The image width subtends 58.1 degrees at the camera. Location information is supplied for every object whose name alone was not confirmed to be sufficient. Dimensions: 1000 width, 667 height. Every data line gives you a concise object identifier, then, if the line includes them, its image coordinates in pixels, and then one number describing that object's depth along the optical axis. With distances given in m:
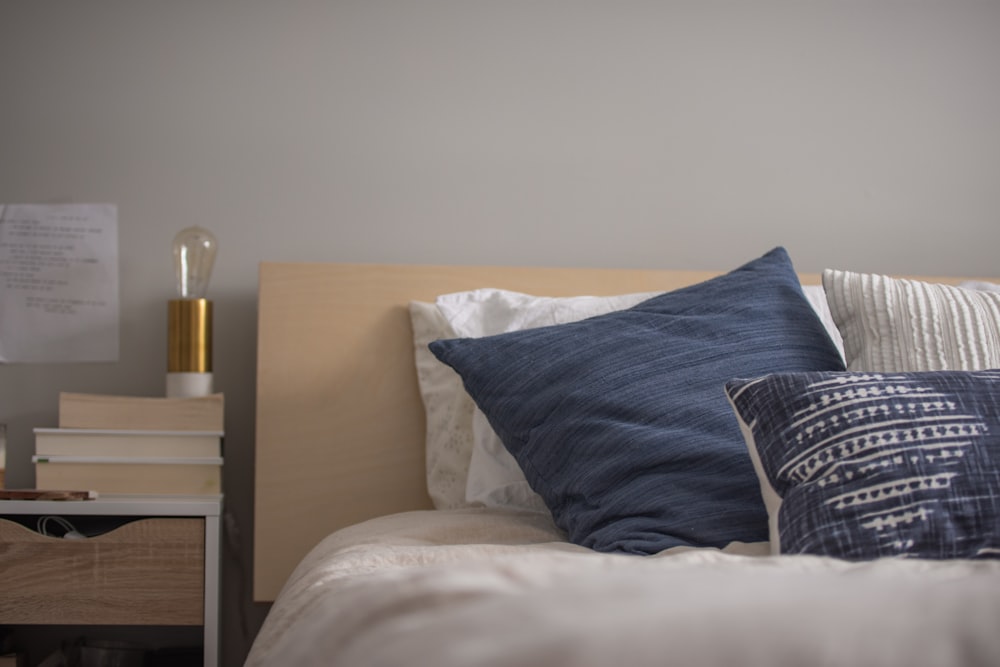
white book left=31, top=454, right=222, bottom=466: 1.56
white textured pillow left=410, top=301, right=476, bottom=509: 1.56
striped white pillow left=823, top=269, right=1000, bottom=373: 1.19
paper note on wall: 1.81
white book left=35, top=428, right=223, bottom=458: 1.57
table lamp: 1.66
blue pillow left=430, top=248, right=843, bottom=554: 1.05
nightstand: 1.42
